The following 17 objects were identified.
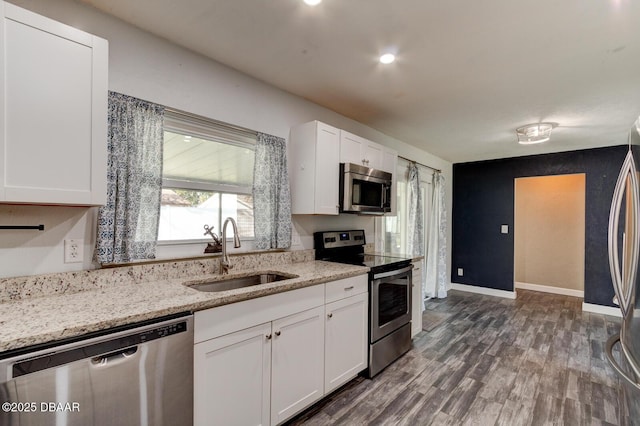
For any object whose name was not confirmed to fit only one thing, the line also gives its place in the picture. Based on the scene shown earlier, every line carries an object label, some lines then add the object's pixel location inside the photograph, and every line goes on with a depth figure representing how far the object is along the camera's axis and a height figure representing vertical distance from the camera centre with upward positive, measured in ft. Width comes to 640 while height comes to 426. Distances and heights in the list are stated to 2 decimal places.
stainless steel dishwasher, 3.30 -2.07
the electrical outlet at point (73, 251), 5.13 -0.65
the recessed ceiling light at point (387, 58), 6.75 +3.56
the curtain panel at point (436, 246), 16.35 -1.76
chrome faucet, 6.84 -0.74
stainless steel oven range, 8.35 -2.41
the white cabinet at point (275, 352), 4.91 -2.71
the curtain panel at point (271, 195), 7.95 +0.52
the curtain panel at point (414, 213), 14.47 +0.07
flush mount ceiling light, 11.21 +3.16
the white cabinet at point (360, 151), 9.29 +2.07
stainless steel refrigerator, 4.42 -1.07
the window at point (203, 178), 6.71 +0.87
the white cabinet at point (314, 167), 8.48 +1.34
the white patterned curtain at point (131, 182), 5.41 +0.59
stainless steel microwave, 9.10 +0.80
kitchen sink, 6.39 -1.58
